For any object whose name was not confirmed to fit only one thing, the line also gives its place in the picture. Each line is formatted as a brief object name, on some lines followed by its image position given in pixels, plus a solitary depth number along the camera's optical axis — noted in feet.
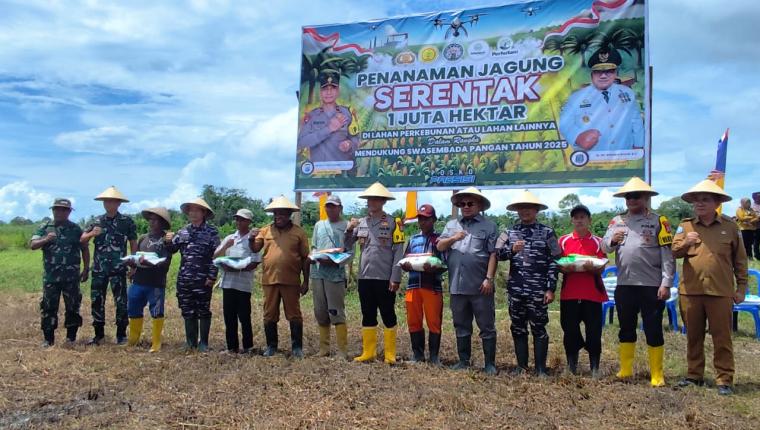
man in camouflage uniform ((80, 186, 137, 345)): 23.43
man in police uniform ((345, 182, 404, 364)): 20.20
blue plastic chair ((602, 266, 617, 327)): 28.76
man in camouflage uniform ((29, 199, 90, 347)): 23.38
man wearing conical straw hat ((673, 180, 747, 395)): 16.97
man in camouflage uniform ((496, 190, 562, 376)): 18.16
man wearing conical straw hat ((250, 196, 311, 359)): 21.08
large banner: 26.03
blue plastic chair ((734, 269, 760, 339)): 25.27
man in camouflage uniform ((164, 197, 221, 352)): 21.81
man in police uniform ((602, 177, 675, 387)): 17.39
